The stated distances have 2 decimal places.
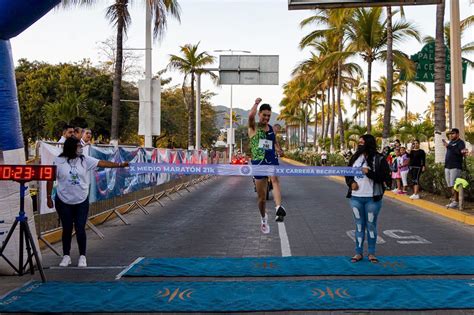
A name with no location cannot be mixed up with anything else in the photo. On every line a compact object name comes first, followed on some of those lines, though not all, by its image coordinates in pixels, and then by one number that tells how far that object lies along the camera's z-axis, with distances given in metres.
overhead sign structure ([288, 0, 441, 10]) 12.62
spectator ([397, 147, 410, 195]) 19.65
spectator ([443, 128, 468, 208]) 14.27
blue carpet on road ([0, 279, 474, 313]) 6.03
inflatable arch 7.75
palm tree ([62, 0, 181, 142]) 23.91
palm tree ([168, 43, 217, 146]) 41.53
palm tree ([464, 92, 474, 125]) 40.60
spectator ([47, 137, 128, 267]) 8.26
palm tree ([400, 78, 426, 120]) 56.28
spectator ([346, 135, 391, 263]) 8.20
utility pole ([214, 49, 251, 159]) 51.73
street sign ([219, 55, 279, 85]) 30.22
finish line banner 8.22
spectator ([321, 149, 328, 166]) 46.33
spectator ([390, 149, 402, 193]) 20.86
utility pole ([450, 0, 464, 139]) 16.33
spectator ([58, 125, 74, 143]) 8.71
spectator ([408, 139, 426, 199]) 18.84
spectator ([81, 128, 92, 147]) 11.45
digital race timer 7.13
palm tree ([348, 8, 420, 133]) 30.89
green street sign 22.19
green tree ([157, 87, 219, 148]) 67.56
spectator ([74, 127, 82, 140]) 8.80
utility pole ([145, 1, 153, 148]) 22.66
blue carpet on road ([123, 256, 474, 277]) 7.68
